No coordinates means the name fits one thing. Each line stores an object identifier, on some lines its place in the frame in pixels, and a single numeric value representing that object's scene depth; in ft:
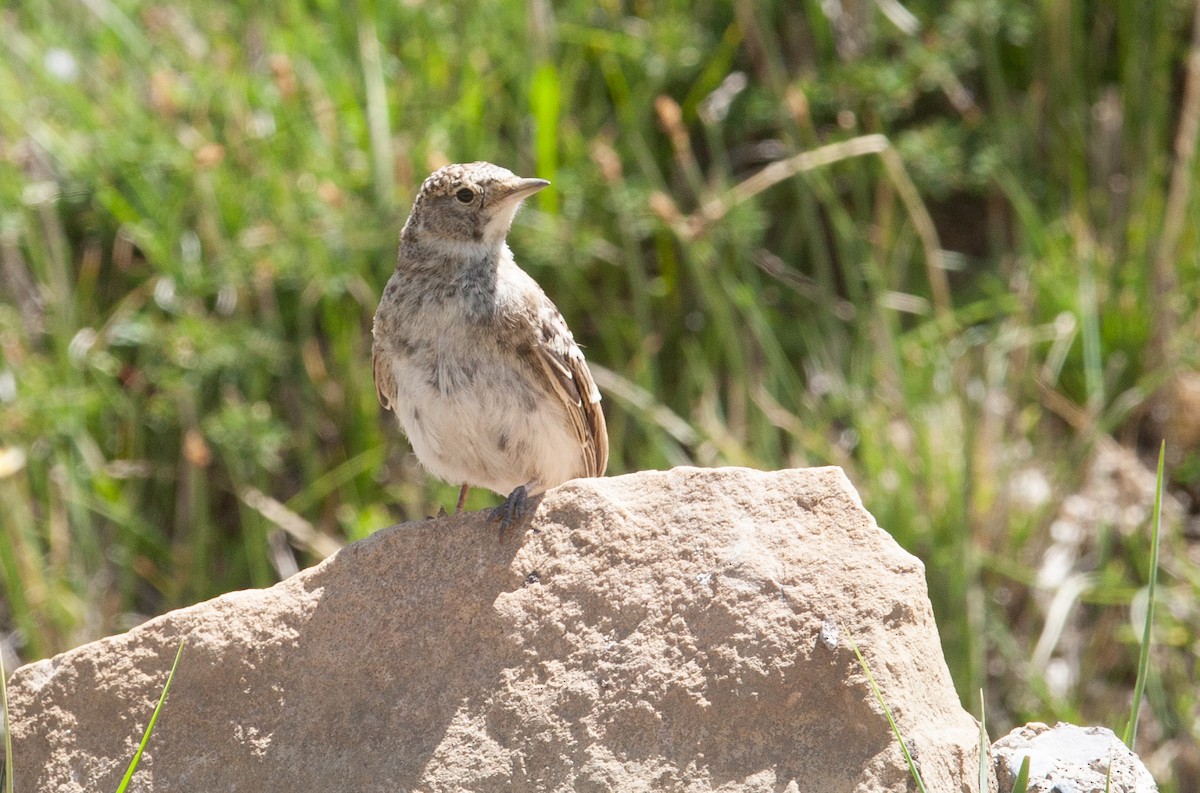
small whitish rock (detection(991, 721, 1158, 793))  22.53
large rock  22.63
